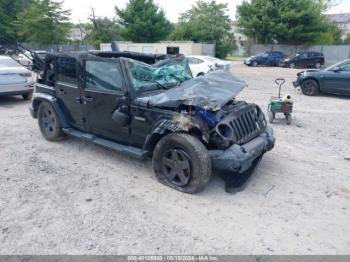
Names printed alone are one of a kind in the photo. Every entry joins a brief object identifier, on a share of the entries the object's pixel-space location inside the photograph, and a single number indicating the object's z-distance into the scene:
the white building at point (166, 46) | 35.12
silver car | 9.44
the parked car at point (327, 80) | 10.99
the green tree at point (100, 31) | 45.56
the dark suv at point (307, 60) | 27.59
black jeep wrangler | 4.03
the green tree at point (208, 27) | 43.88
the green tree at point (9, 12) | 46.00
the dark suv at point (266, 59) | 29.94
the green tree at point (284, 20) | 34.88
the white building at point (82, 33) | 49.46
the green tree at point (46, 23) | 38.78
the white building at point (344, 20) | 80.45
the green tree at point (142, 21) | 41.22
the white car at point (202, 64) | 16.17
